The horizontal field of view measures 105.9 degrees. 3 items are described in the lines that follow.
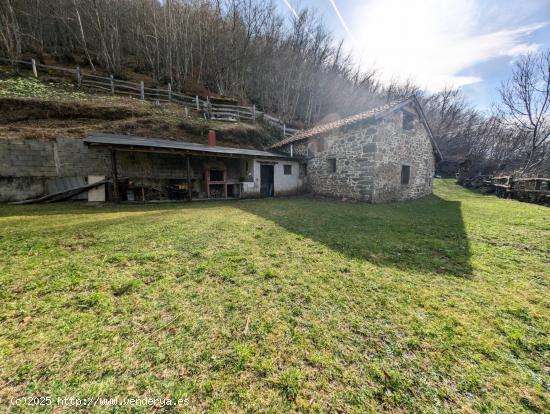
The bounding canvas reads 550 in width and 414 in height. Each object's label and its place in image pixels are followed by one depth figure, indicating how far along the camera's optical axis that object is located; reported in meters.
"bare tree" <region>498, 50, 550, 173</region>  17.63
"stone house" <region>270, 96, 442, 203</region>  10.15
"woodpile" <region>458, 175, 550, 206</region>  11.00
